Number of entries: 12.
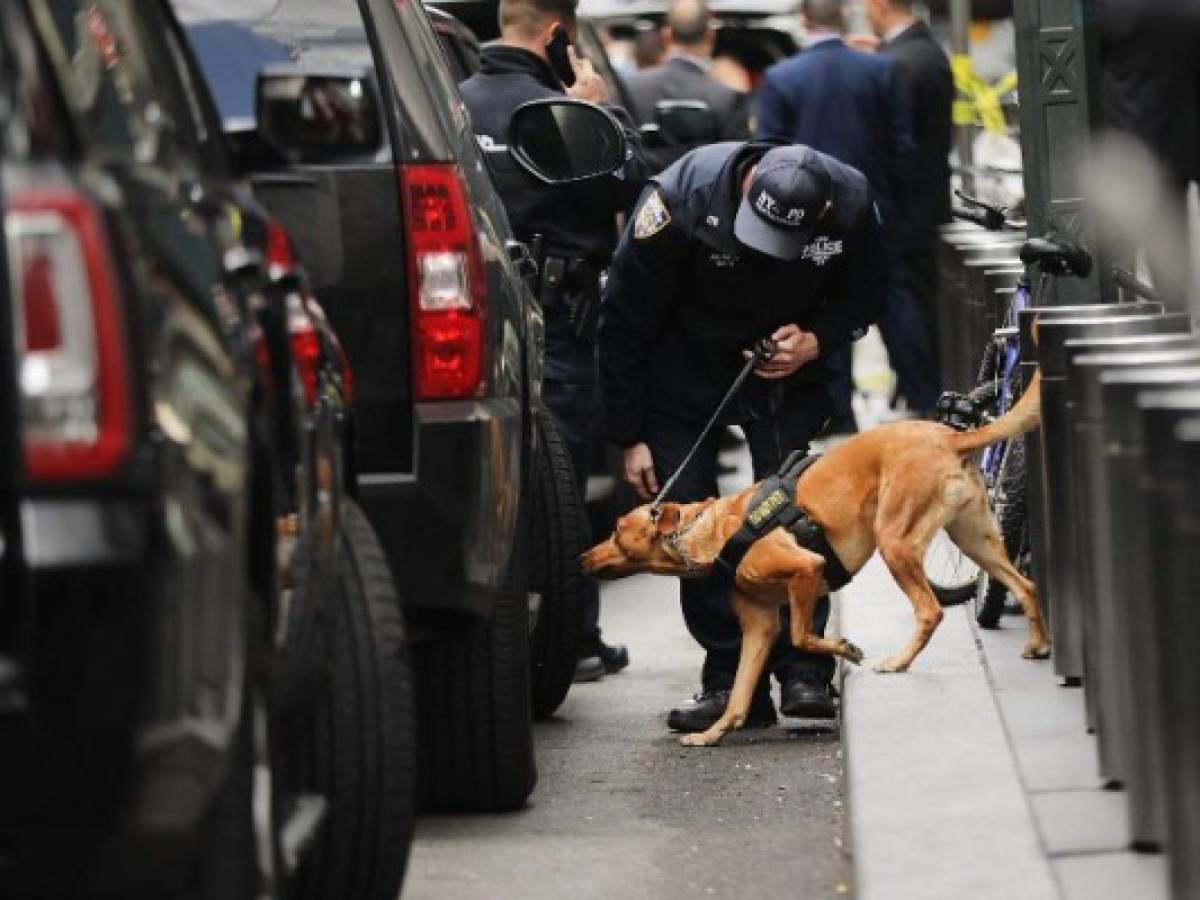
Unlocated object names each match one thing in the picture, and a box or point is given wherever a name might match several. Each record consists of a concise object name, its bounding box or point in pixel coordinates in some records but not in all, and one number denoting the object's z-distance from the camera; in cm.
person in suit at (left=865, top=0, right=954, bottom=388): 3350
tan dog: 1781
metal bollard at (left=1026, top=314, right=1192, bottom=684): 1667
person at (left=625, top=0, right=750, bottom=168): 3519
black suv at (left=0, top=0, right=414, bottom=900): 787
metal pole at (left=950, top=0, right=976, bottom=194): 4091
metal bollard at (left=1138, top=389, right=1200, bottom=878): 1055
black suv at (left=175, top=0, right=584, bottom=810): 1405
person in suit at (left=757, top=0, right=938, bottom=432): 3241
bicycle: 1991
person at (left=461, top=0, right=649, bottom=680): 1984
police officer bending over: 1834
